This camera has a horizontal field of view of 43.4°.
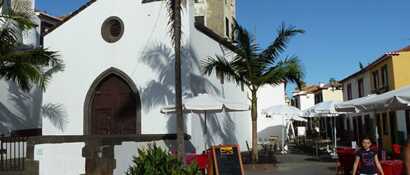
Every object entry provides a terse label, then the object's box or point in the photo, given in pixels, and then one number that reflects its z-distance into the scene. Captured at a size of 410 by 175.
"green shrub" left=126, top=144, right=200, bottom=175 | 9.04
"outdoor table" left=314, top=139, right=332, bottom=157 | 23.56
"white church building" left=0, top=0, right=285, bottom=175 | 22.86
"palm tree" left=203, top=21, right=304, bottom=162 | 19.16
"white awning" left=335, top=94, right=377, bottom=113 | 15.52
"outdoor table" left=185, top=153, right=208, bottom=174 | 13.95
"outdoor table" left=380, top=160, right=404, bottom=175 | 11.30
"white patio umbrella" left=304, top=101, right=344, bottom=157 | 21.42
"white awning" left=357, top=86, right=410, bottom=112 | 12.68
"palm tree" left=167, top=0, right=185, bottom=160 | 14.58
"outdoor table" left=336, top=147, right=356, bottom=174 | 13.97
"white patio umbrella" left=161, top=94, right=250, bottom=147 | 17.97
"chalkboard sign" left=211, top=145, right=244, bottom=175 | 13.19
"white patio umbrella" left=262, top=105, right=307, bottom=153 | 23.86
